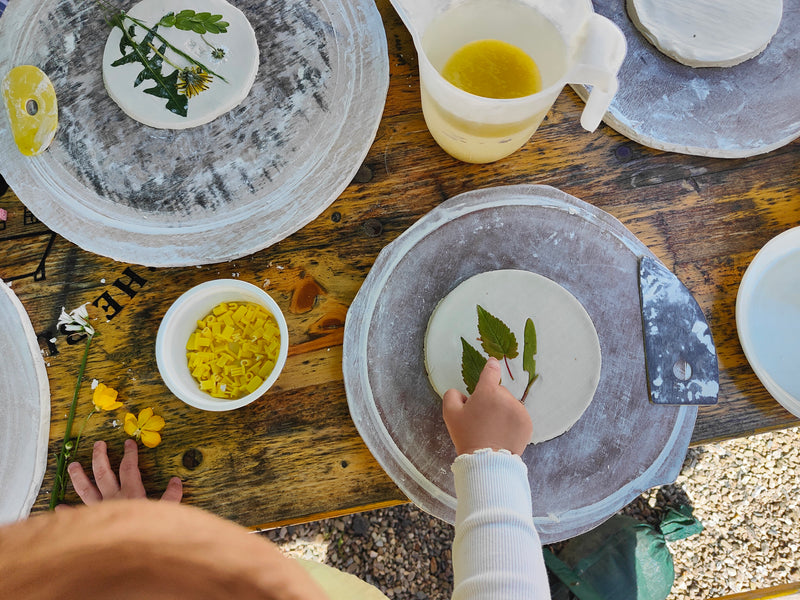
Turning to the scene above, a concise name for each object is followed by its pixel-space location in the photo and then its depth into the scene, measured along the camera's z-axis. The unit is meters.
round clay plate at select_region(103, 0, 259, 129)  0.68
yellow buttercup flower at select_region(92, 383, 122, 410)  0.66
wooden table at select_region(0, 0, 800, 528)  0.66
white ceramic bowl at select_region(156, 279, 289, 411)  0.61
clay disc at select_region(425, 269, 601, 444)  0.63
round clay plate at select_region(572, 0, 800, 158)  0.70
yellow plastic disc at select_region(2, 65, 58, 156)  0.69
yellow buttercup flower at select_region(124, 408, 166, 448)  0.66
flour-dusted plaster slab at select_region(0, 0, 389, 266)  0.69
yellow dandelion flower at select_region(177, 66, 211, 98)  0.67
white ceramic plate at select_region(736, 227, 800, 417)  0.66
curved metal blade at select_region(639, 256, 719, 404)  0.64
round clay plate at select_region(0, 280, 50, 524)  0.66
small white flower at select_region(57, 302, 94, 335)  0.68
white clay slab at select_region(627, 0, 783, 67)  0.70
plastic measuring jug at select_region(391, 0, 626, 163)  0.53
